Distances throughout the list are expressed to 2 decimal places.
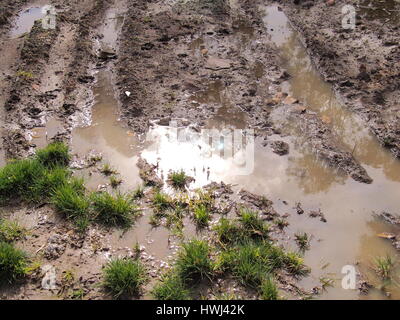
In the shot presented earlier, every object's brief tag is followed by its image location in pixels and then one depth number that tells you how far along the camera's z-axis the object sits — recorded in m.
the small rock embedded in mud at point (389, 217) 4.62
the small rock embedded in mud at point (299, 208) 4.74
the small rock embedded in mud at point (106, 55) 7.31
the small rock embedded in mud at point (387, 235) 4.44
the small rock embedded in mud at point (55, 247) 4.25
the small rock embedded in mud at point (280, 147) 5.47
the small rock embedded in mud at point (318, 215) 4.67
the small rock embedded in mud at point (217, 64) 6.96
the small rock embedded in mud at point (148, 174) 5.11
